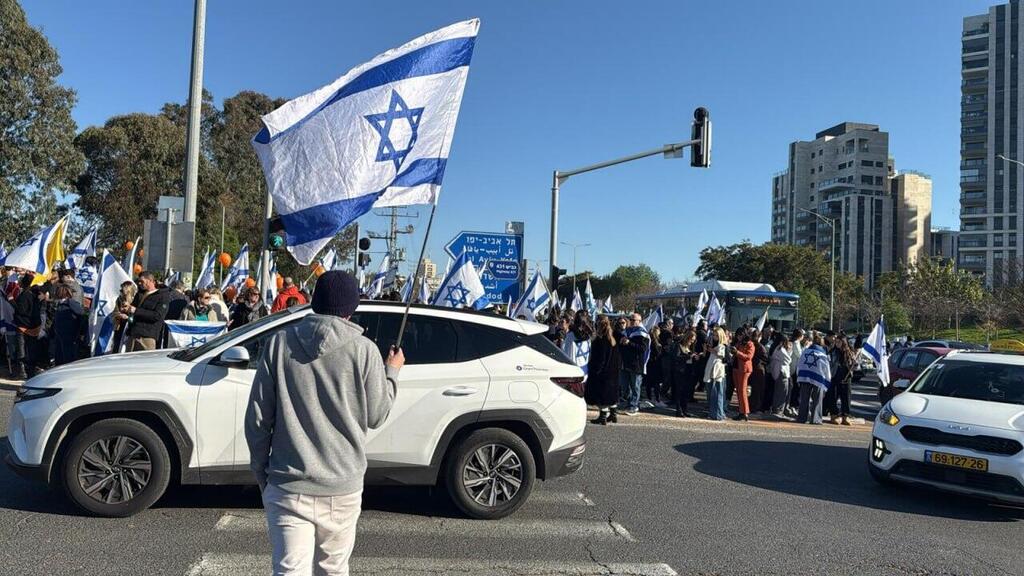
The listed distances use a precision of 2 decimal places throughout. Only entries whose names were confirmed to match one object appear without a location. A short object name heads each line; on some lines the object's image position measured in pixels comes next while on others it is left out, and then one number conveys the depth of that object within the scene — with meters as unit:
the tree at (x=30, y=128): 30.50
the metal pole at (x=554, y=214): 20.52
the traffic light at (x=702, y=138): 17.94
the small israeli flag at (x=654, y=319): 20.73
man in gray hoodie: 3.09
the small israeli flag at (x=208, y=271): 22.67
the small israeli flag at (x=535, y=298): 17.39
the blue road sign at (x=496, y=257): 16.64
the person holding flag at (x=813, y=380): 13.69
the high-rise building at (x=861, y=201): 110.38
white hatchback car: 7.21
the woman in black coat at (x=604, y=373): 11.94
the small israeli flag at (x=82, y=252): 18.61
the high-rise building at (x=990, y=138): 97.38
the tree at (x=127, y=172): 42.75
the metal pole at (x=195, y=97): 13.04
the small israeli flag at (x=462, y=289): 15.05
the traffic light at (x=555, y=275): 19.50
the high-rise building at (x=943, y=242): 123.44
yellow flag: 15.91
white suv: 5.79
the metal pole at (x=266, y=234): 8.73
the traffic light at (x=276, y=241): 12.95
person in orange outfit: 14.01
